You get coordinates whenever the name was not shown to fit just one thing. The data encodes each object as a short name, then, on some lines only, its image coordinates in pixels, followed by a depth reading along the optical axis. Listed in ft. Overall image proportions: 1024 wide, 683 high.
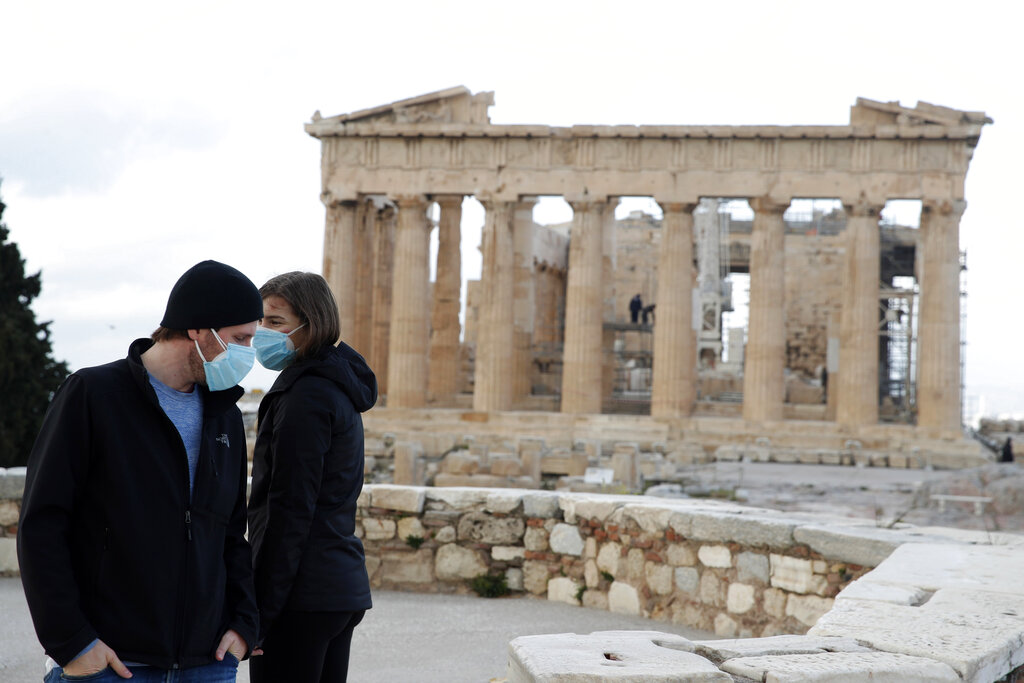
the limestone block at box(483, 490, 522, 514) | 27.99
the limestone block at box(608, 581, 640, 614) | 26.30
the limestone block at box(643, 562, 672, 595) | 25.98
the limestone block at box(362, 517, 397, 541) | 28.30
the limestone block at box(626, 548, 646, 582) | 26.50
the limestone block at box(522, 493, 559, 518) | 28.02
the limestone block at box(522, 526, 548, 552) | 28.12
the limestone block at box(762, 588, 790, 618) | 24.20
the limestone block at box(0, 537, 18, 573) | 28.12
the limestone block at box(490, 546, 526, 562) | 28.12
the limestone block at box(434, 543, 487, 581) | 28.07
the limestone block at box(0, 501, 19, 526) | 28.43
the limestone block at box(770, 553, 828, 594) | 23.90
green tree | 70.18
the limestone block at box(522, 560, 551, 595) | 27.91
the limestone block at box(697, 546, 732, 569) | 25.17
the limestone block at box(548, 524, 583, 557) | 27.78
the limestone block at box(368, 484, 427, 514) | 28.12
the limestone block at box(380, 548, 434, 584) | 28.19
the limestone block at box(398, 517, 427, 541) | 28.22
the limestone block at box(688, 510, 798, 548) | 24.41
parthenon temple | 99.04
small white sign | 59.57
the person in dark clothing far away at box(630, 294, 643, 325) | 132.26
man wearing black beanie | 10.57
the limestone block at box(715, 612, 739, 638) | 24.75
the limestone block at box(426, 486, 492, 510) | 28.17
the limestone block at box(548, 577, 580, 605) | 27.50
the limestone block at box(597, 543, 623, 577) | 26.96
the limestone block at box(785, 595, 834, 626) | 23.25
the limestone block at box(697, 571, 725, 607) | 25.14
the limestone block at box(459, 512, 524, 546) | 28.02
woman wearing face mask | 12.95
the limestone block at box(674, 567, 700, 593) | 25.58
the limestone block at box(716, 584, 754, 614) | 24.70
